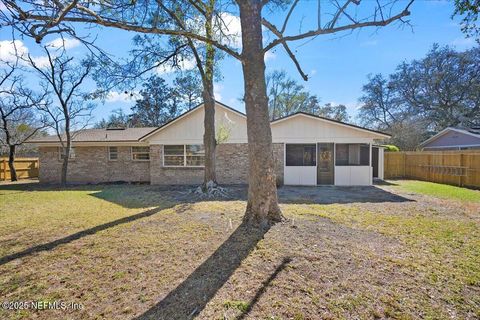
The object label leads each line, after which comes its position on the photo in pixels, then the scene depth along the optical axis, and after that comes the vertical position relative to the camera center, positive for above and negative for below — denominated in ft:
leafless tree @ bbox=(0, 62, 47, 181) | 56.39 +12.92
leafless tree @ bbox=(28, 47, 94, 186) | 49.24 +11.33
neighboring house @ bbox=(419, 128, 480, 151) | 52.70 +4.23
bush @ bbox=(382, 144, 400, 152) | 64.54 +2.29
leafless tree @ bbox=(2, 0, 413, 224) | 17.69 +5.87
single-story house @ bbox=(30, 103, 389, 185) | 43.14 +0.96
